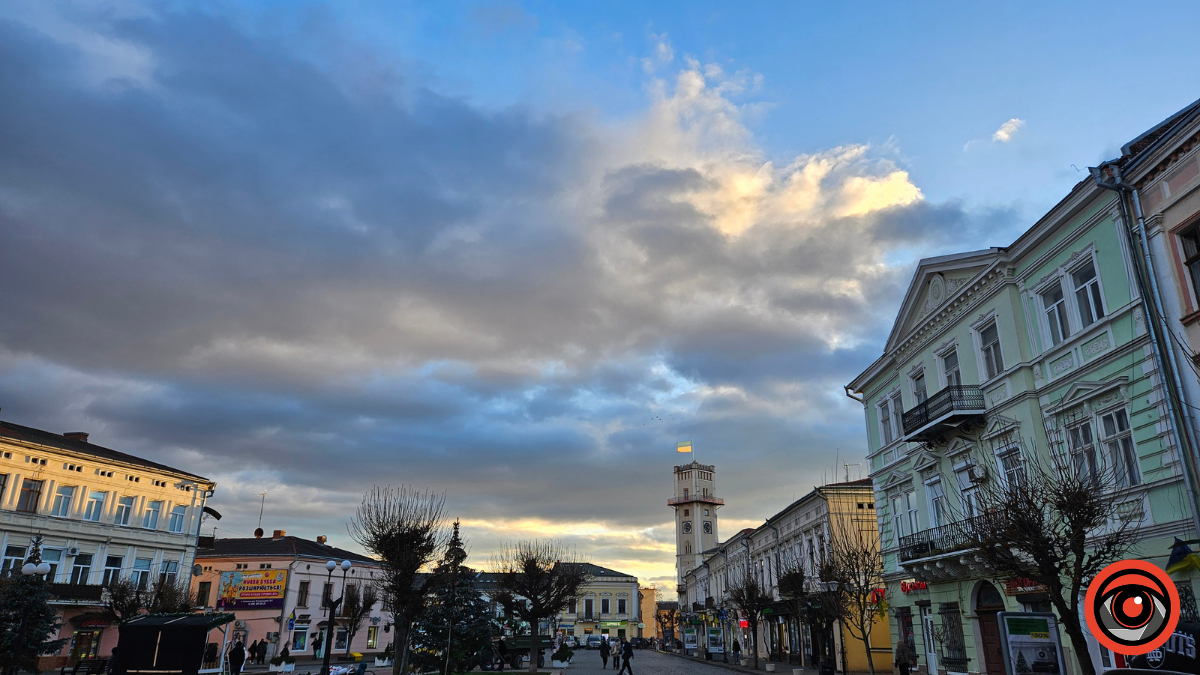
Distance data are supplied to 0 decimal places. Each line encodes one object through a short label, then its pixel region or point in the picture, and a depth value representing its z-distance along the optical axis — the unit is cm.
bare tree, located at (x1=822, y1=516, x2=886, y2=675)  2734
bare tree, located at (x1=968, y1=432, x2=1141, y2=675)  1253
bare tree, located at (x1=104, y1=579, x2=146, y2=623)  3641
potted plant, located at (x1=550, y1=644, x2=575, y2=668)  4706
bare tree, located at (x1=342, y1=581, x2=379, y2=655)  4647
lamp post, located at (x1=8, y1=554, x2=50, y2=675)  1888
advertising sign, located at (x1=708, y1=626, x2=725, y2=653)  6162
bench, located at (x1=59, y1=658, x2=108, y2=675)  2805
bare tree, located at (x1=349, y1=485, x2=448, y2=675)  2506
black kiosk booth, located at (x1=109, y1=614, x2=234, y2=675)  2106
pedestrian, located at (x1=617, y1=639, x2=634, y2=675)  3288
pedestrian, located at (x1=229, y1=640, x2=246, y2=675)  2964
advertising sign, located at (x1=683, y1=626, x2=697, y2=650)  8445
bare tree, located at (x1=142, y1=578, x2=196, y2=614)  3616
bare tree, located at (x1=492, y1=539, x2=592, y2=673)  3922
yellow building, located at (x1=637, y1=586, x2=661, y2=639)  12962
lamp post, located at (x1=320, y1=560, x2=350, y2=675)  2039
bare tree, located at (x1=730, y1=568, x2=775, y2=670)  4231
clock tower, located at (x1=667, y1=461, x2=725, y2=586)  9719
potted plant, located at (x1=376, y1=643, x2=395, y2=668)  3469
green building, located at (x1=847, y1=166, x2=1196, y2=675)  1578
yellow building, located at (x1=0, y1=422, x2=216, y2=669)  3716
